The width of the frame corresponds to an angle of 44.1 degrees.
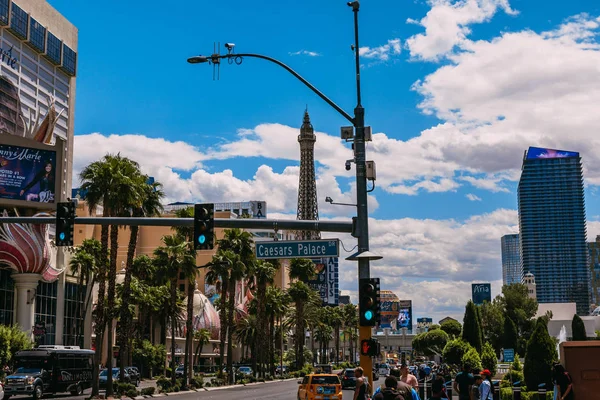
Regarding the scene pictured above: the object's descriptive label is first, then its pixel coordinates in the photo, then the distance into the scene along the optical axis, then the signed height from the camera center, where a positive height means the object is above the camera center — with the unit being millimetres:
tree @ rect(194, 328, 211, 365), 101619 -3053
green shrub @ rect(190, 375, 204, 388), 60281 -5544
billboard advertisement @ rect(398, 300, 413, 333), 161000 -1374
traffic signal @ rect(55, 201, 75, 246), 22078 +2715
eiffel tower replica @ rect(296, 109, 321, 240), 188312 +20105
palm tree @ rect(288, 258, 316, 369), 93625 +2886
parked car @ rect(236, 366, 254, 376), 88150 -6869
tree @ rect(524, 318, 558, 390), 31469 -1950
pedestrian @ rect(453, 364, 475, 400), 19781 -1908
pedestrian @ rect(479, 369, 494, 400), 18548 -1939
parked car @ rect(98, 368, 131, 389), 52981 -4752
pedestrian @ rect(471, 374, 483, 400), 19438 -1972
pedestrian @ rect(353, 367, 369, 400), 17344 -1687
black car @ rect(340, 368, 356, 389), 60594 -5346
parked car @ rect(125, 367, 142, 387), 61162 -4994
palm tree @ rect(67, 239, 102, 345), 79688 +4742
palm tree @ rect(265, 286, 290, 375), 93188 +984
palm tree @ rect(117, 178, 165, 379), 48812 +6910
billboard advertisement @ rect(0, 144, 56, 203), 68562 +13110
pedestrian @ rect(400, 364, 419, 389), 18438 -1607
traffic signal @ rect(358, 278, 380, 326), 16984 +248
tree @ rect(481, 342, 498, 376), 52062 -3247
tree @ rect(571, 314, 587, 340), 96938 -2353
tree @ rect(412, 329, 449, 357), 114762 -4421
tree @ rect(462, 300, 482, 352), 66625 -1392
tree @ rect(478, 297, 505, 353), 110062 -1590
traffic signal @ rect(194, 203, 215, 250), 19812 +2291
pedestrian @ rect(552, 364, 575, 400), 17675 -1678
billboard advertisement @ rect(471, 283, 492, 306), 189750 +5432
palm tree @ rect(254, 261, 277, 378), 81875 +2945
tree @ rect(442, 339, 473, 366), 64125 -3334
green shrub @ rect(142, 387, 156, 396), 50219 -5219
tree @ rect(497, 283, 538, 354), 115312 +976
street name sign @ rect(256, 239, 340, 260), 19641 +1719
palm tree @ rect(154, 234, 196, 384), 61062 +4669
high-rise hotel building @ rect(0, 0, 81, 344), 68625 +14995
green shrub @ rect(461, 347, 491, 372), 49812 -3097
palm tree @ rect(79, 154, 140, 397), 45812 +7283
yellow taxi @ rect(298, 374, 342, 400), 34438 -3432
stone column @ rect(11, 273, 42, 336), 69250 +1514
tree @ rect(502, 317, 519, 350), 96938 -2982
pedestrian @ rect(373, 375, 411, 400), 12906 -1368
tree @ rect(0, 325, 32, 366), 54844 -2117
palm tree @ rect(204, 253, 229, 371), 68438 +3706
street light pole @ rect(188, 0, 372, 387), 17695 +3919
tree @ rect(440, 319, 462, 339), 132375 -2738
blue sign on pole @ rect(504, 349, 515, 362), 42812 -2488
